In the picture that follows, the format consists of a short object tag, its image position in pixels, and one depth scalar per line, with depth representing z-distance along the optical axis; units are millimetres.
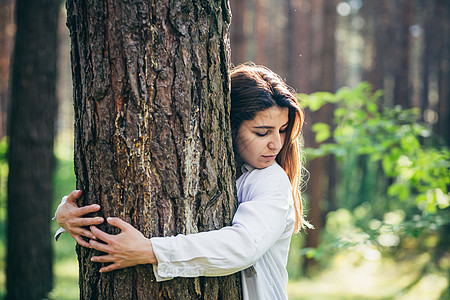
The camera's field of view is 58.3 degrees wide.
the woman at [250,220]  1598
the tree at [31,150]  5289
